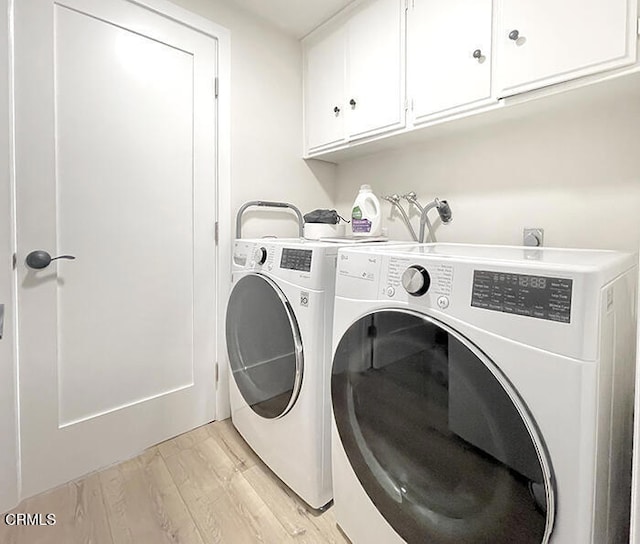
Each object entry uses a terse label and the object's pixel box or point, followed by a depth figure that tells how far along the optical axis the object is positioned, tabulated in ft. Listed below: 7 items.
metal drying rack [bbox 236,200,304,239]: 6.10
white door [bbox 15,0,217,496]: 4.29
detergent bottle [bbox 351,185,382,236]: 5.96
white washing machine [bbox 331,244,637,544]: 2.05
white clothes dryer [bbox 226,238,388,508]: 3.97
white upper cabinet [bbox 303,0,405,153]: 5.15
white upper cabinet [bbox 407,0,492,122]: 4.17
